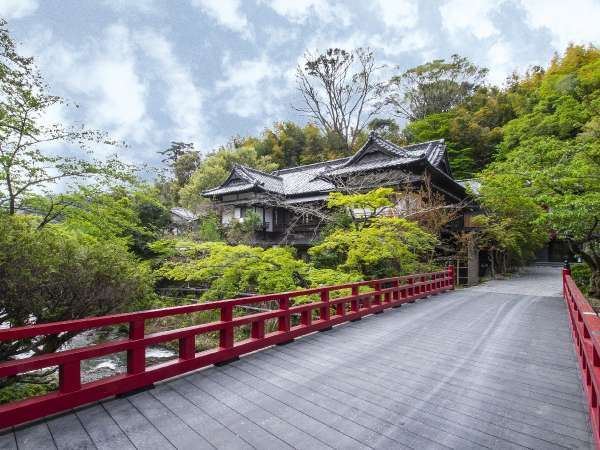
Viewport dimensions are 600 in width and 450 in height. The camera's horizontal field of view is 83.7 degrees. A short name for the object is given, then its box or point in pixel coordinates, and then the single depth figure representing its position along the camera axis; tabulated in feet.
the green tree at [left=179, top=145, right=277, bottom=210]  93.09
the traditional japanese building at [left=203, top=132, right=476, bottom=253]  50.93
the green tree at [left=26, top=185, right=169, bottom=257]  21.45
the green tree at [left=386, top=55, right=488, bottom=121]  109.50
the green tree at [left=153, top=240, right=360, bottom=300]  28.22
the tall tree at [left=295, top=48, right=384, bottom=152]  101.04
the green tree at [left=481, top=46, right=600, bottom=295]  31.45
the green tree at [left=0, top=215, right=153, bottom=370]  15.99
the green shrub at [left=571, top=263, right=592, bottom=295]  46.21
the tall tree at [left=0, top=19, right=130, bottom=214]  18.98
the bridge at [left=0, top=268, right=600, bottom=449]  8.89
